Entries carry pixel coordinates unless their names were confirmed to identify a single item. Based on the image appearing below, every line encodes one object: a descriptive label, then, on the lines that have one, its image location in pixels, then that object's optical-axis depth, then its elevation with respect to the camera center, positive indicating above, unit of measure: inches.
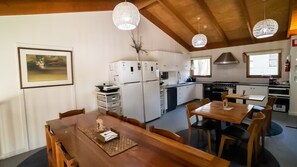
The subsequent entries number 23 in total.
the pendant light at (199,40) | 149.6 +33.4
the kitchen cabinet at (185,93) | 231.0 -30.1
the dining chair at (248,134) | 80.1 -35.6
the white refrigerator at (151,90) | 169.5 -16.7
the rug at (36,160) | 98.3 -54.9
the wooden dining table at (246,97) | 139.2 -22.8
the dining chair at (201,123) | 104.0 -36.0
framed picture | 113.5 +9.1
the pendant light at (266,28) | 112.3 +33.1
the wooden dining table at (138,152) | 43.3 -24.4
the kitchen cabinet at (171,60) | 206.1 +22.2
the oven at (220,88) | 223.1 -21.5
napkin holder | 57.3 -23.5
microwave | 233.8 +0.4
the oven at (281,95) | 178.5 -27.3
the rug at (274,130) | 131.0 -51.5
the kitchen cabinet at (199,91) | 260.9 -28.6
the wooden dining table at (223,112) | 90.5 -25.3
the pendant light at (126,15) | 74.3 +30.3
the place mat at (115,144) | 50.8 -24.4
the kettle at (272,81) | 194.5 -11.2
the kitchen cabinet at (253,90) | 194.7 -23.0
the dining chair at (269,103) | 126.3 -25.5
